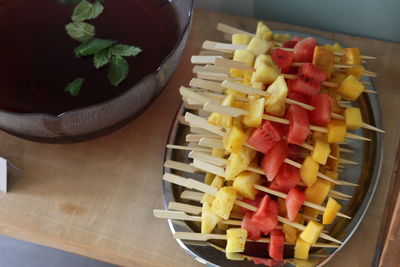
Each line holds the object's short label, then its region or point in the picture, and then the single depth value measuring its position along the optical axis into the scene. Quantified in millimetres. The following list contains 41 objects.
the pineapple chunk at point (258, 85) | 1010
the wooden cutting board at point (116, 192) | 1085
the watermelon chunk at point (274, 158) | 977
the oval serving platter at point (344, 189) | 1028
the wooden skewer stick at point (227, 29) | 1172
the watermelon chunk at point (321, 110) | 992
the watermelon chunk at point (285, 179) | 1001
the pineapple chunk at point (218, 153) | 1056
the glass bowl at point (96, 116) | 963
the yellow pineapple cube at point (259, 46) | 1077
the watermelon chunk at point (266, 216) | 989
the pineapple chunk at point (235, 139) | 972
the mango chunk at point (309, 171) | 990
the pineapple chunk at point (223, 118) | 968
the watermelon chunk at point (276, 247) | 992
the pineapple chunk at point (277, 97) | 961
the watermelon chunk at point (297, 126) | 966
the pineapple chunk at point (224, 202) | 985
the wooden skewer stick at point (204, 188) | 992
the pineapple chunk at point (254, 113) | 951
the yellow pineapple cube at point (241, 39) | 1128
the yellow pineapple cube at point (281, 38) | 1186
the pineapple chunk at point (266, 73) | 998
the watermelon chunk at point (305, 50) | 1080
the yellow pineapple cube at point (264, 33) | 1129
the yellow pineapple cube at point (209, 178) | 1102
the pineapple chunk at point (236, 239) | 987
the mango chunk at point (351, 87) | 1052
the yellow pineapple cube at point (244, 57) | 1057
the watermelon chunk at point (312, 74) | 1014
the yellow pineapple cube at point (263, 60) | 1010
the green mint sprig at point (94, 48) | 1125
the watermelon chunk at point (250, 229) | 1005
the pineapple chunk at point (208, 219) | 1008
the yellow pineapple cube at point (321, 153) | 985
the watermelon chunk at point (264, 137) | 970
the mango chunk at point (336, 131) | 1009
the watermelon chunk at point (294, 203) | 974
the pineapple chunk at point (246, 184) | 1005
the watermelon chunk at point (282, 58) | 1061
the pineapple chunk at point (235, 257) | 1011
